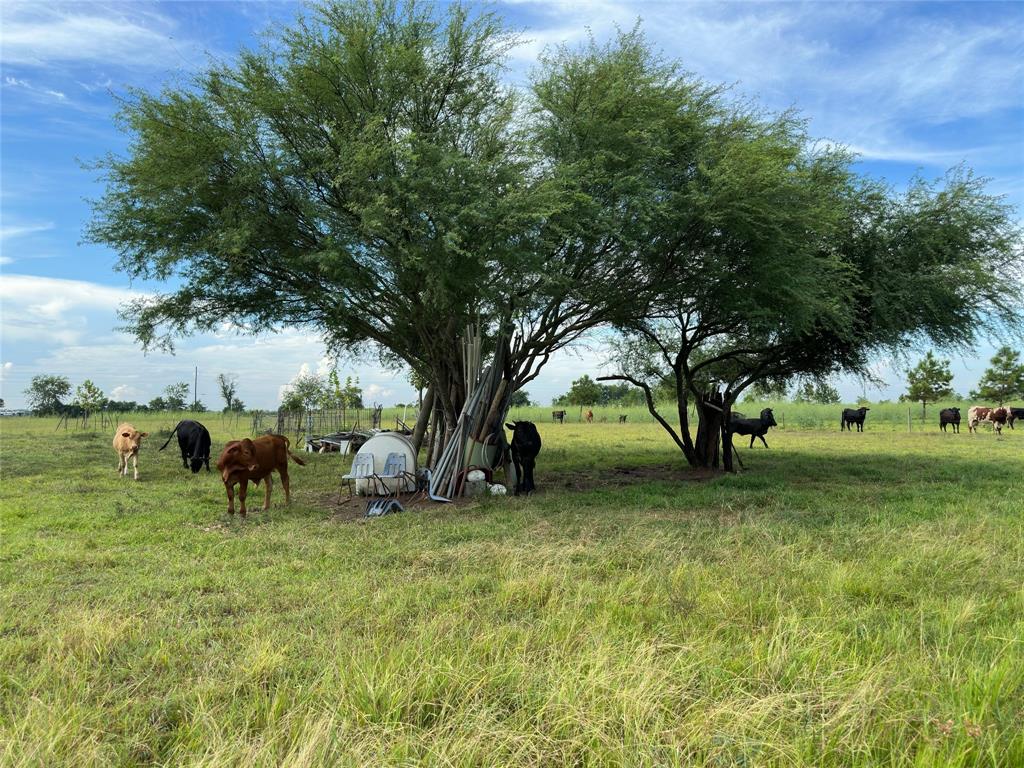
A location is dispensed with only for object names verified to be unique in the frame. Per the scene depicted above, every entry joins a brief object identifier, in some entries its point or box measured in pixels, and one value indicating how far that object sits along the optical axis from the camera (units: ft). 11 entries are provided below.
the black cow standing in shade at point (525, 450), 39.42
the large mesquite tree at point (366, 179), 32.35
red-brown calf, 31.99
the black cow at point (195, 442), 51.72
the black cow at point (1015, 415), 118.64
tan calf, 47.37
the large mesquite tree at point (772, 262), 36.14
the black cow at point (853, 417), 124.57
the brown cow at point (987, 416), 107.55
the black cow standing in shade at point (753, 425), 66.90
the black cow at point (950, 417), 114.21
